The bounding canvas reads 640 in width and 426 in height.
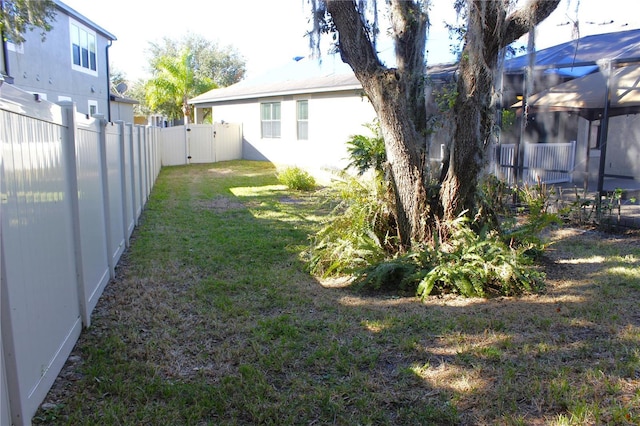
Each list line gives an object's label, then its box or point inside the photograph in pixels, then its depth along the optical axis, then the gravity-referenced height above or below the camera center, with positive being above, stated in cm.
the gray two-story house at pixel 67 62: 1330 +263
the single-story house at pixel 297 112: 1380 +124
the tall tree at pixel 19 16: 794 +222
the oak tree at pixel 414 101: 544 +57
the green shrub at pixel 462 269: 501 -119
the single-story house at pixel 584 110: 900 +95
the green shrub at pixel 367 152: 779 -1
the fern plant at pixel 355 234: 588 -102
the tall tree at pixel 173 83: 2712 +358
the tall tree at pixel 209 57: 4391 +804
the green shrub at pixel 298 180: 1335 -76
